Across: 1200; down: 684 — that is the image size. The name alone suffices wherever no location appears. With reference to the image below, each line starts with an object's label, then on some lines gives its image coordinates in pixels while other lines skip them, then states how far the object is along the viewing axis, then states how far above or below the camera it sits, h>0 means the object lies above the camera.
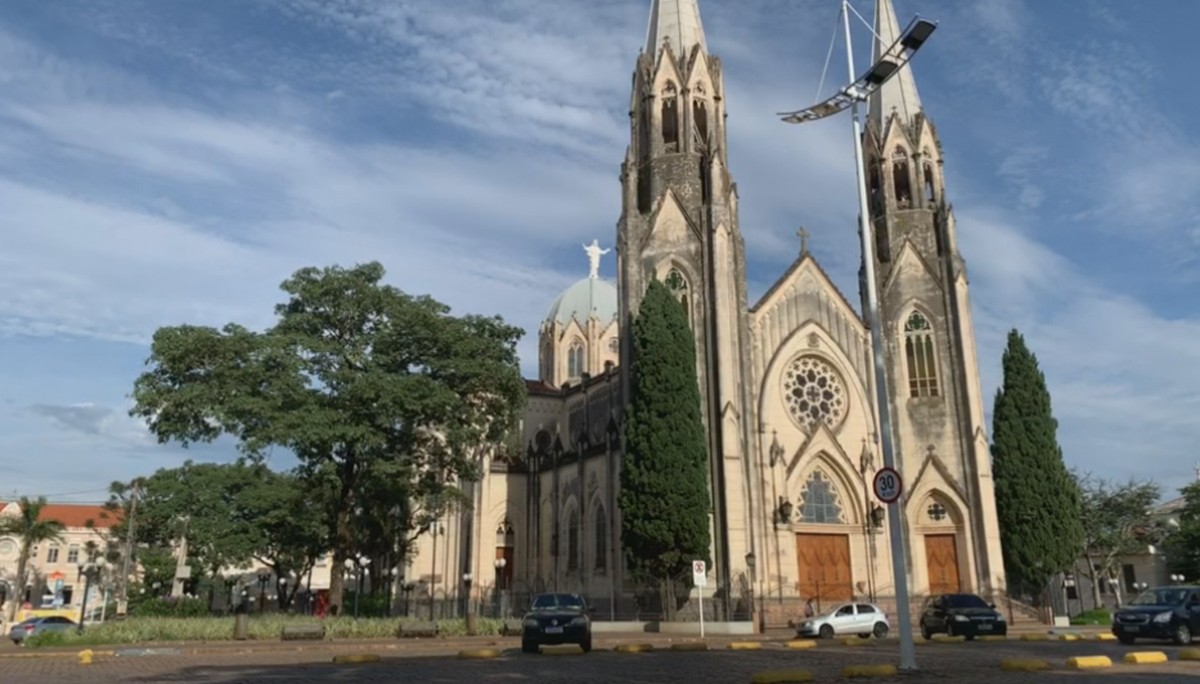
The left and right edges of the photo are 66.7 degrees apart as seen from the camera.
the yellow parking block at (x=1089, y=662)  15.00 -1.45
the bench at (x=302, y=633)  25.88 -1.46
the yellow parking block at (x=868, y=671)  13.36 -1.39
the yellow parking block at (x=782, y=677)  12.24 -1.34
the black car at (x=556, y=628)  21.09 -1.14
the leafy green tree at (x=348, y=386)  29.95 +6.43
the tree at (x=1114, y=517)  55.47 +3.27
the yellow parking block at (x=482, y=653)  19.29 -1.55
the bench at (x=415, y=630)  27.62 -1.52
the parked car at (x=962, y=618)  25.84 -1.25
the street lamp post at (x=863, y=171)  14.70 +7.49
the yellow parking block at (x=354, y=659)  17.72 -1.50
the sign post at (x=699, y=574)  29.33 +0.06
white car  29.11 -1.52
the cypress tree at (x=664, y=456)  34.00 +4.48
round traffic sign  14.45 +1.38
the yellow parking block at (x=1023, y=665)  14.46 -1.43
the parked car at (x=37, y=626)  29.45 -1.47
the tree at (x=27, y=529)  66.62 +3.88
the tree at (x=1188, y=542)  59.00 +1.89
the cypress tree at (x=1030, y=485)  39.56 +3.78
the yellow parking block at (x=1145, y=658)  15.65 -1.45
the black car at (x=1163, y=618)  20.92 -1.04
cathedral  38.28 +8.07
